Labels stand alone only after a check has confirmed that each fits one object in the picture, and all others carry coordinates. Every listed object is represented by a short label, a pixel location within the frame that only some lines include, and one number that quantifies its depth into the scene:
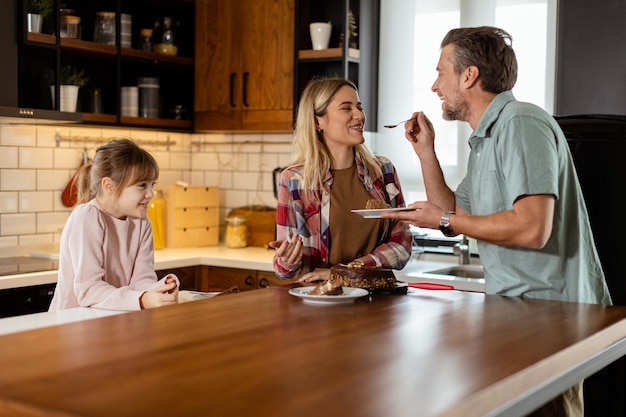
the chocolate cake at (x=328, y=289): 2.24
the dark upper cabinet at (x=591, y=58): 3.86
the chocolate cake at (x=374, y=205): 2.62
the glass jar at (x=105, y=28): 4.51
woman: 3.01
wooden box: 4.87
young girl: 2.75
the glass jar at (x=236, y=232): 4.92
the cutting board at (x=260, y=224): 4.93
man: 2.29
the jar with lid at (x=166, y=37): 4.89
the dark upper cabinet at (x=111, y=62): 4.09
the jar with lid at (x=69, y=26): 4.31
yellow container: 4.79
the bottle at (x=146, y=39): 4.82
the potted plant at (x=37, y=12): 3.98
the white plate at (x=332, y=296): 2.19
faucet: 4.23
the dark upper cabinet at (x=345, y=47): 4.53
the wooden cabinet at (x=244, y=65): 4.66
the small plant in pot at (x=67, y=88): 4.25
